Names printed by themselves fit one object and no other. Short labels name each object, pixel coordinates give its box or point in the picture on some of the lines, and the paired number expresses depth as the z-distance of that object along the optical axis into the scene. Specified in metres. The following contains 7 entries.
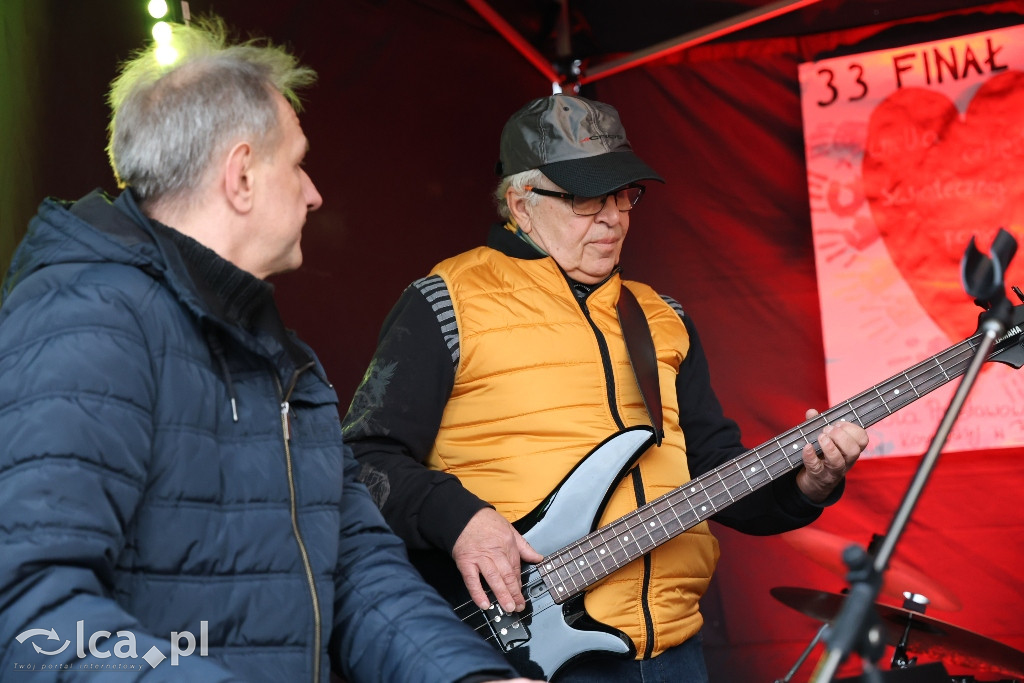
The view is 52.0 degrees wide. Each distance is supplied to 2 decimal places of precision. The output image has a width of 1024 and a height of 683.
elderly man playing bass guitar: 2.34
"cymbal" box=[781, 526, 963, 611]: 3.58
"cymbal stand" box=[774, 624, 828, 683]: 3.59
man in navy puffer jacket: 1.22
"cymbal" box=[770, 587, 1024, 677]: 3.27
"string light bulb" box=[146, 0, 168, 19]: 2.64
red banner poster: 3.99
